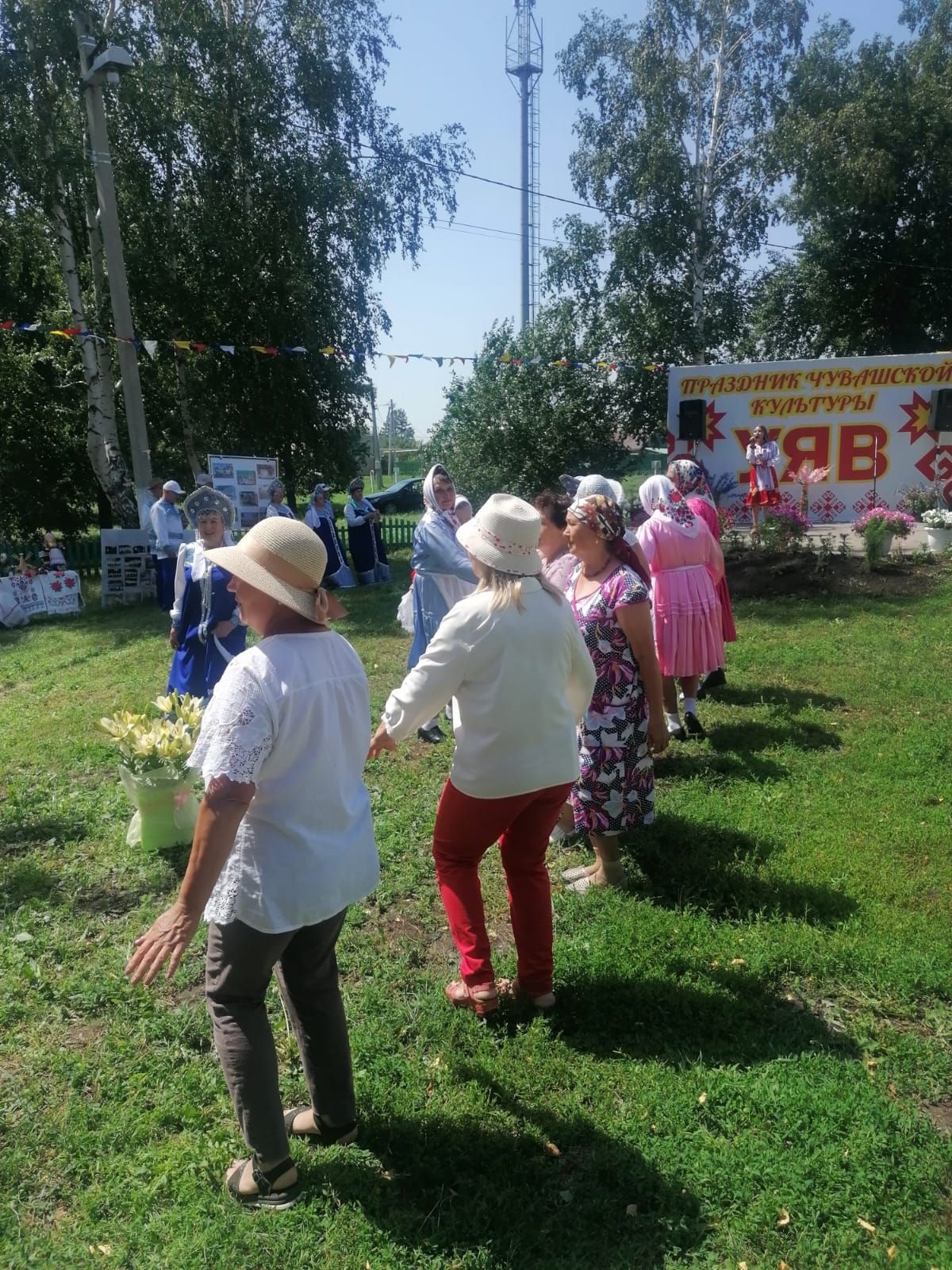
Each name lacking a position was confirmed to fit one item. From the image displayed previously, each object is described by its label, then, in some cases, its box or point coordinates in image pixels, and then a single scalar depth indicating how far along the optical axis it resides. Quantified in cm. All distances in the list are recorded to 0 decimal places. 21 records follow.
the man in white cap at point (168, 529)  1212
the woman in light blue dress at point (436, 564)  617
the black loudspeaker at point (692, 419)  1655
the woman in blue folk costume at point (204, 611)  531
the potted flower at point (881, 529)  1126
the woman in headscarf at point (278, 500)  1272
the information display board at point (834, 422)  1609
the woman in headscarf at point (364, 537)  1428
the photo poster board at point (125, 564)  1371
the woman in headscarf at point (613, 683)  383
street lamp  1249
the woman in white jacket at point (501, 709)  289
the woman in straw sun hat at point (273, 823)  214
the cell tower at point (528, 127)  2381
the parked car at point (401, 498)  3042
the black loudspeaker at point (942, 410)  1566
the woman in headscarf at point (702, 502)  582
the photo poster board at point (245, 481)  1373
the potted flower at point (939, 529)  1236
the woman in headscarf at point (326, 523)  1377
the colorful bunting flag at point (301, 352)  1255
